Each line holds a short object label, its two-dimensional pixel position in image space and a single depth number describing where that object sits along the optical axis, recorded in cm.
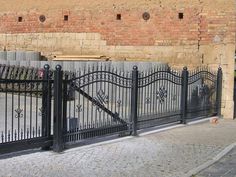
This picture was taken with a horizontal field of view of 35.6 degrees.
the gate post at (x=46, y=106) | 642
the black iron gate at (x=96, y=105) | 681
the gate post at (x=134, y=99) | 807
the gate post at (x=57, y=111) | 646
